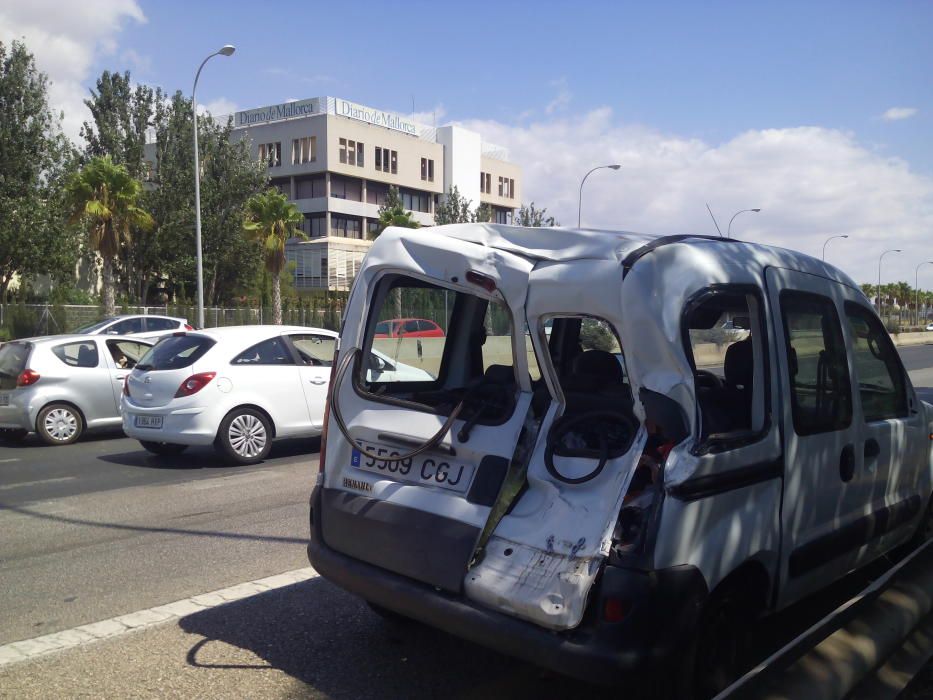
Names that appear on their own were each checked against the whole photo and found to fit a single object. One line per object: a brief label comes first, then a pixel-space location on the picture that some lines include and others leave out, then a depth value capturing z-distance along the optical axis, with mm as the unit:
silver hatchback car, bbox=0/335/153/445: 11891
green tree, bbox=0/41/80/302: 31766
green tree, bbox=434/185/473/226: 55688
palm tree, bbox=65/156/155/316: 34094
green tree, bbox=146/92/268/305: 44062
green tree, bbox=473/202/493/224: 53094
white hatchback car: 9789
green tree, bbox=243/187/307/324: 40219
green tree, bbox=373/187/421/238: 47562
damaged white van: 3217
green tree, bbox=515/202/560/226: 55375
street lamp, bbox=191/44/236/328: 26734
